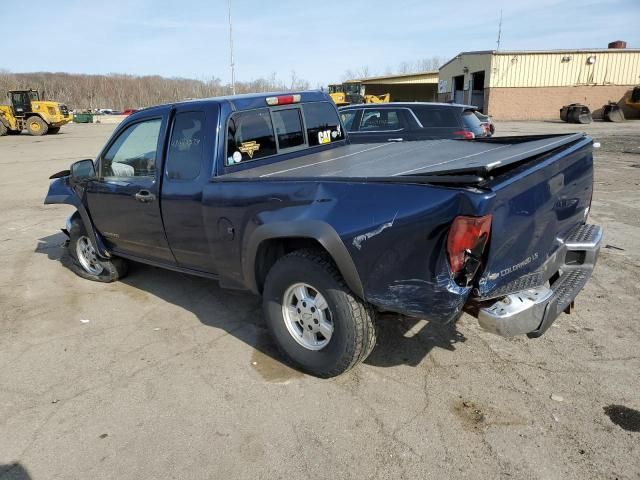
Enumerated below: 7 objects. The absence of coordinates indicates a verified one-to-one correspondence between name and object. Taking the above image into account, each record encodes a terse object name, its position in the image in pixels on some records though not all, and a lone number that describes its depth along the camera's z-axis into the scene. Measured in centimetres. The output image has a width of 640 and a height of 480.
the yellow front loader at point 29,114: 3114
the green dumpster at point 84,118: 5753
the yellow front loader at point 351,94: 4097
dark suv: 928
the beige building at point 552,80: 3350
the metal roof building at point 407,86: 5669
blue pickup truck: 254
